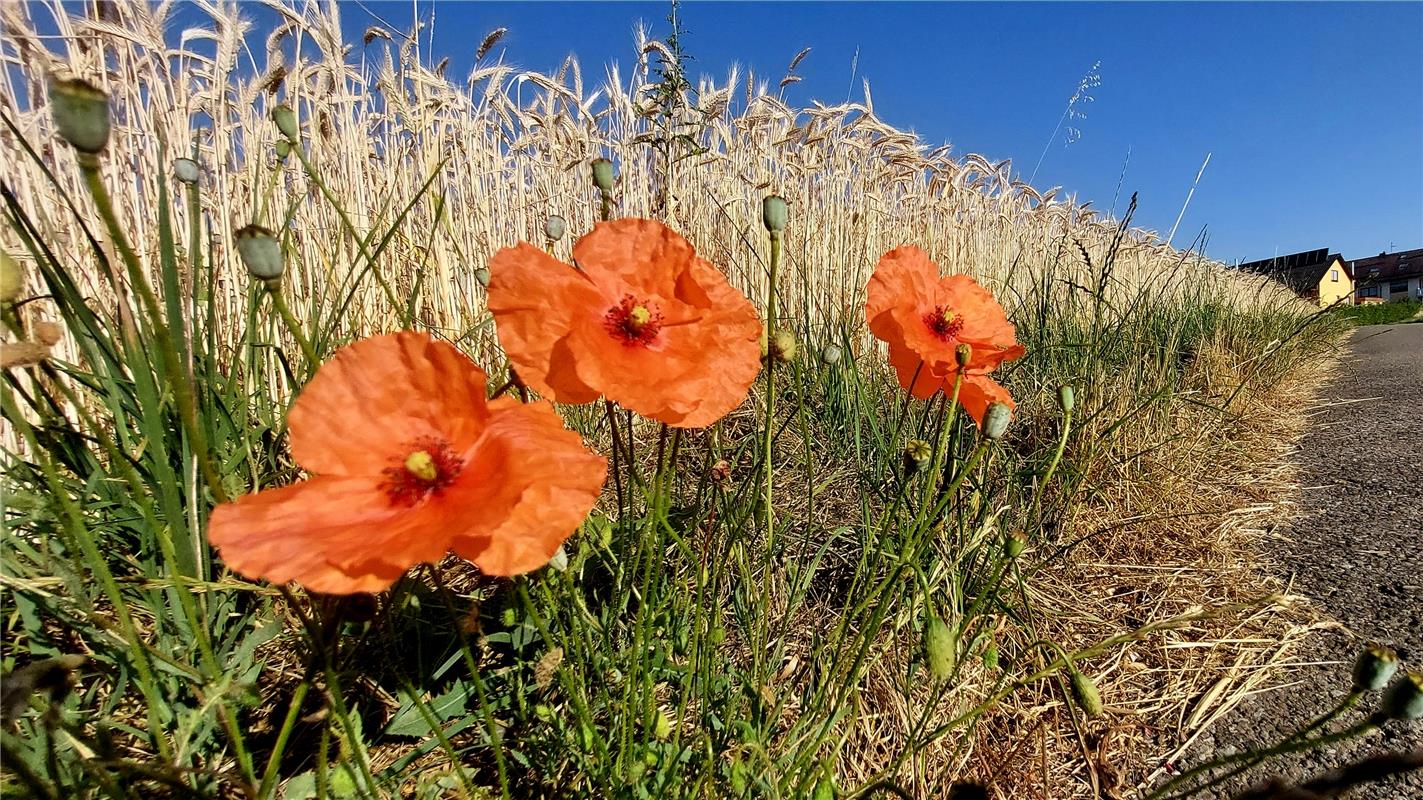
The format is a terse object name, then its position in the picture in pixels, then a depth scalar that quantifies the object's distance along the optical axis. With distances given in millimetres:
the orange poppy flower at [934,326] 332
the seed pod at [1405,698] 153
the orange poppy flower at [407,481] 154
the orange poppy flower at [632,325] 207
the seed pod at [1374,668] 165
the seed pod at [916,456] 273
